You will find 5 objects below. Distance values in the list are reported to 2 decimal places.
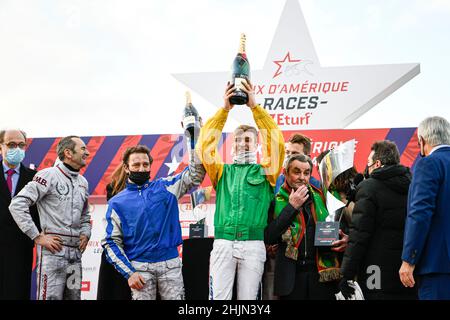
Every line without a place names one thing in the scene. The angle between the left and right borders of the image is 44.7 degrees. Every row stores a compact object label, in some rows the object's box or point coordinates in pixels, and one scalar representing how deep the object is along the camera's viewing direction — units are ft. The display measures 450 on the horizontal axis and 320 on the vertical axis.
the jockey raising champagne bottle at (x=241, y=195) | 11.28
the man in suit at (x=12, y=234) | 13.91
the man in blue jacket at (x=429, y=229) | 9.50
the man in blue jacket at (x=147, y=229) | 11.88
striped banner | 22.22
